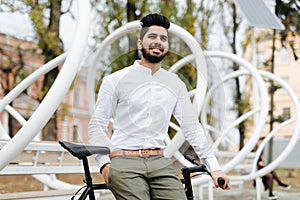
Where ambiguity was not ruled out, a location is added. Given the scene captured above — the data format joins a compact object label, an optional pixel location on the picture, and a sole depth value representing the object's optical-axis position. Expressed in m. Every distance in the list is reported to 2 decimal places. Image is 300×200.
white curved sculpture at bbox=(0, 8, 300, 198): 3.73
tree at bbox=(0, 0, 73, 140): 16.83
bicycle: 3.21
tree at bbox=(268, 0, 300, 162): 14.11
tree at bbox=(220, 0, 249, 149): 21.28
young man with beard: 3.10
